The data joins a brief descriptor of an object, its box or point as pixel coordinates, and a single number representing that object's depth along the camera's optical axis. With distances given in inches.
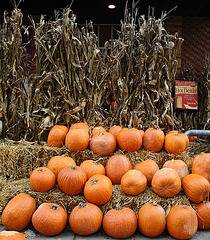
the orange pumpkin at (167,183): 98.9
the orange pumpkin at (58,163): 112.5
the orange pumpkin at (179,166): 109.7
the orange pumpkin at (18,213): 94.3
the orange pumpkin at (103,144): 122.2
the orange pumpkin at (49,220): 91.4
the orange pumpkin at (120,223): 91.4
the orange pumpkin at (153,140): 127.0
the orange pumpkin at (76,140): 122.4
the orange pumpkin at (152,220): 91.7
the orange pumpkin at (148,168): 110.3
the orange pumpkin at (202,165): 108.9
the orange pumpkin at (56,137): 130.3
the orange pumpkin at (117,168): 113.8
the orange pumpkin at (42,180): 102.3
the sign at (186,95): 214.4
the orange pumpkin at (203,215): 96.6
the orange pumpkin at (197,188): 97.1
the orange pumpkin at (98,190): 98.3
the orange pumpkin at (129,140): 123.6
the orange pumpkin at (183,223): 90.7
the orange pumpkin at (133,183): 100.9
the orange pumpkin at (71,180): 101.5
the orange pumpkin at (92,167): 111.7
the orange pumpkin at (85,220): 92.3
